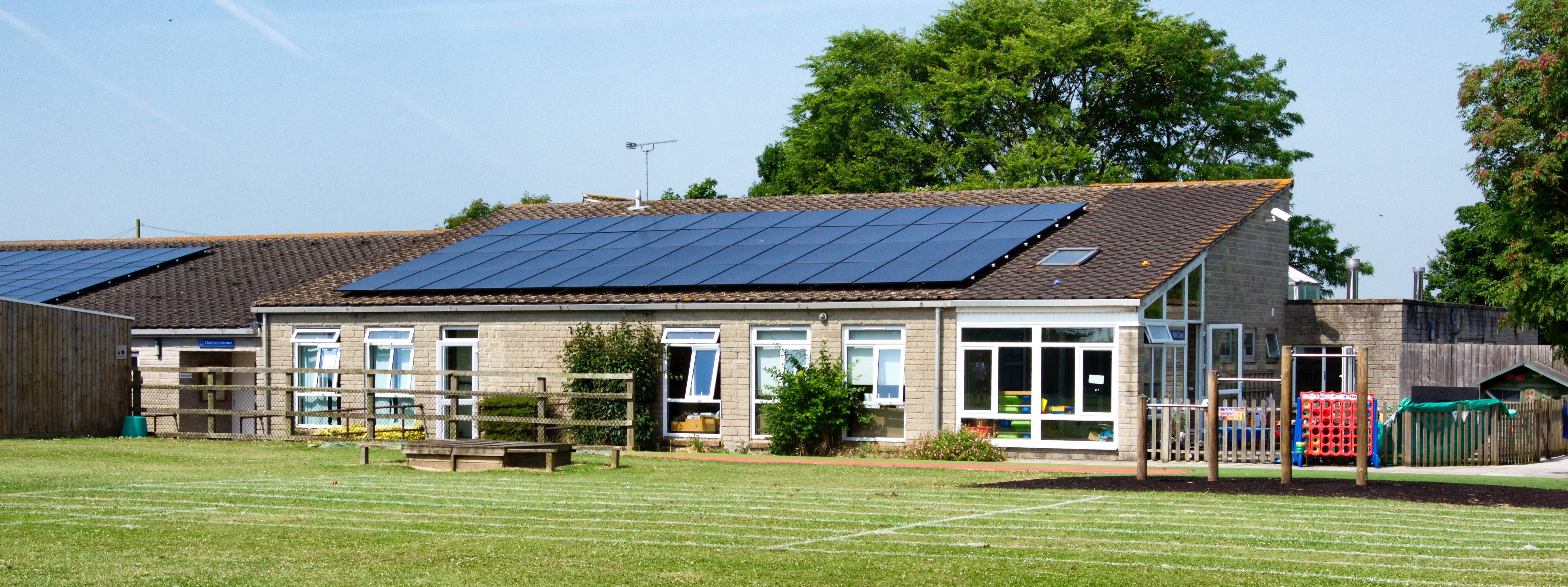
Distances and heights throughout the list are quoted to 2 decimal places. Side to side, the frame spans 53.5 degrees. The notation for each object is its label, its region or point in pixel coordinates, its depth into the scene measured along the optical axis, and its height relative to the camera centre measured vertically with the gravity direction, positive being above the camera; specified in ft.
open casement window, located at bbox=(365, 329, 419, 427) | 91.91 -1.42
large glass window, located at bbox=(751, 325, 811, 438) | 81.51 -0.99
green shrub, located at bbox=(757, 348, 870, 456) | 78.59 -3.73
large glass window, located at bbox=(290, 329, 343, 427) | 94.43 -1.77
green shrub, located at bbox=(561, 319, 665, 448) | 83.25 -1.63
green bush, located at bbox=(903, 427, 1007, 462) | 75.10 -5.43
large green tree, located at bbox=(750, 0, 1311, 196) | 144.77 +22.15
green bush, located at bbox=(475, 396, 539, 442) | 84.89 -4.28
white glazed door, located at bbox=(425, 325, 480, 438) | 89.51 -1.22
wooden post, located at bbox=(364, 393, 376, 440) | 82.94 -4.34
